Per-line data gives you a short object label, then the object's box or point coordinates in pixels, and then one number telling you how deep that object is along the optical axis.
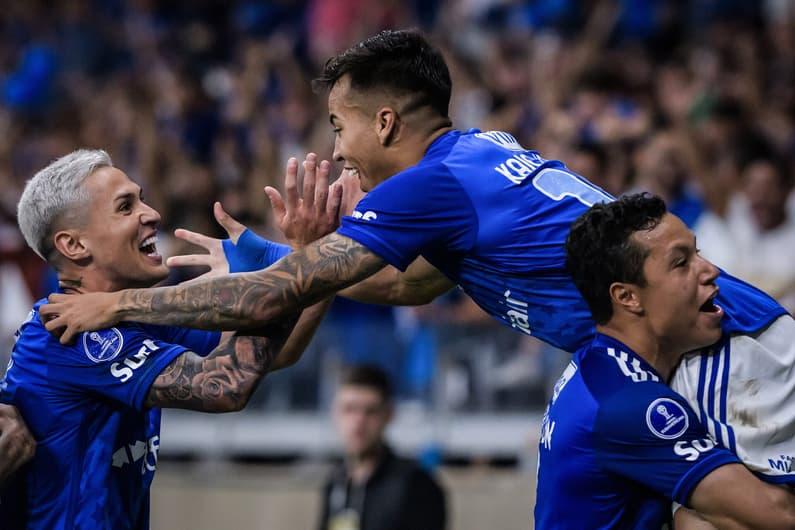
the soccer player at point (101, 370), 8.20
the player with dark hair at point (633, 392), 7.79
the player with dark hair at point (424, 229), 8.20
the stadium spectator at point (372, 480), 14.81
